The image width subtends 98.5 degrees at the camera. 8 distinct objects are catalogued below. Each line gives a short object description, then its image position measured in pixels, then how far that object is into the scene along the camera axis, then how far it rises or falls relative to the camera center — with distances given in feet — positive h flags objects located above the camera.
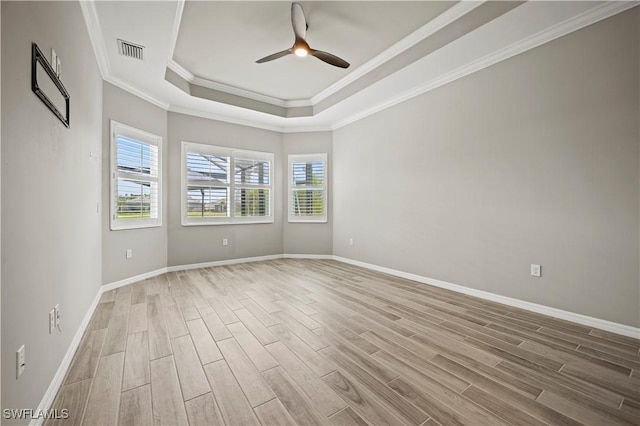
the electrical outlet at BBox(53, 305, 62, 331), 5.53 -2.12
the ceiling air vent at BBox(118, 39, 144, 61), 9.39 +5.71
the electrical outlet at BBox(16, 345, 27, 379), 4.00 -2.22
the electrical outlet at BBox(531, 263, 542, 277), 9.21 -1.97
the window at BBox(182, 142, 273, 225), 15.83 +1.61
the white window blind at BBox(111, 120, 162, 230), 11.99 +1.57
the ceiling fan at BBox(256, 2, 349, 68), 8.36 +5.71
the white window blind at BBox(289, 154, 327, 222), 18.90 +1.63
